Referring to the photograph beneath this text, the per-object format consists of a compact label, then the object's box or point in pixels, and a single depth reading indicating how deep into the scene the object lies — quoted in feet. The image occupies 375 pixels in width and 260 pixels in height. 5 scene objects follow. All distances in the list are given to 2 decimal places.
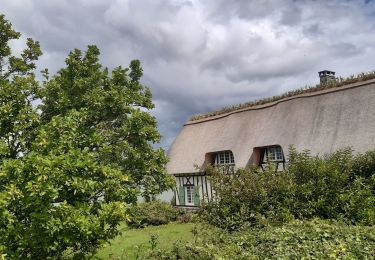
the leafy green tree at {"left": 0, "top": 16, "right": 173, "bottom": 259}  19.02
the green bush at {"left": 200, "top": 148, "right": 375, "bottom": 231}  38.09
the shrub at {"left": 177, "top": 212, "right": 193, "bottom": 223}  71.56
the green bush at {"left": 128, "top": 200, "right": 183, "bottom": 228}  72.49
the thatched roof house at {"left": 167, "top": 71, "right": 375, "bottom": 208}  60.95
